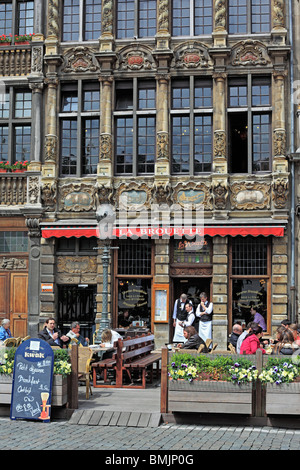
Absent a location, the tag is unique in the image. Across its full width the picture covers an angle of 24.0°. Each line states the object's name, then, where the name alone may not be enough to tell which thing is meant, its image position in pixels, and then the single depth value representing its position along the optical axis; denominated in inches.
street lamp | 671.0
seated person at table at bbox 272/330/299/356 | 465.4
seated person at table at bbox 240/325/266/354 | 484.4
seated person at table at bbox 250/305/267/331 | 785.6
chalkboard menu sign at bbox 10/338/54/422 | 427.2
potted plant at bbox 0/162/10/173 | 866.8
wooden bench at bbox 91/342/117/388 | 541.0
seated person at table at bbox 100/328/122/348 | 591.2
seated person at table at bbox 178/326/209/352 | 513.7
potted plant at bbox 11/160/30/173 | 866.1
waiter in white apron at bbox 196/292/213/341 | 782.5
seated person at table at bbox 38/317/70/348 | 551.5
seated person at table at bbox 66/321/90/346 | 591.5
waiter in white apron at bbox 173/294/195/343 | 775.7
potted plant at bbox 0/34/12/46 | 885.8
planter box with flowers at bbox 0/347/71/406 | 431.5
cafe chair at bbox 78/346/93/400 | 514.9
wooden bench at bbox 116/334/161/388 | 543.8
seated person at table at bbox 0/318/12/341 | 625.6
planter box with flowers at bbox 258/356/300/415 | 406.6
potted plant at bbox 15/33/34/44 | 878.4
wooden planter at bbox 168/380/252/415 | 412.8
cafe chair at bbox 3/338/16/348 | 553.3
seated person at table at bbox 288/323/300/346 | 605.3
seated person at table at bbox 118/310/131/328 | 835.4
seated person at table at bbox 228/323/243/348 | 575.2
